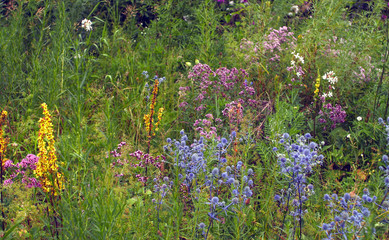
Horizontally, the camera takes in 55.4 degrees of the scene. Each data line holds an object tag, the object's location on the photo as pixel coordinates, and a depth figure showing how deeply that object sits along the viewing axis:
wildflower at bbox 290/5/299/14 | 5.68
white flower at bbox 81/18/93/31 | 4.27
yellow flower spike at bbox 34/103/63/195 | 2.01
